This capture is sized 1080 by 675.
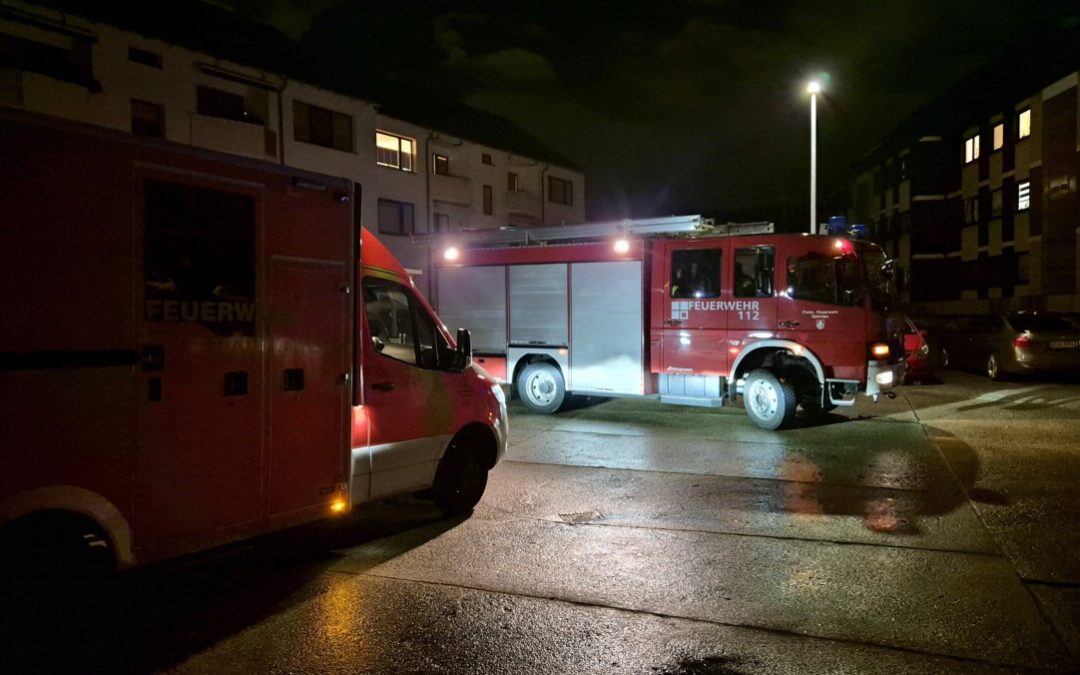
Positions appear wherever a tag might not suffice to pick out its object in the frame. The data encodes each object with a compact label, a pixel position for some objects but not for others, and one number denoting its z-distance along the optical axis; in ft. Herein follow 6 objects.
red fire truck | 35.53
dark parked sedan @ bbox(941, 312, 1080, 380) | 52.21
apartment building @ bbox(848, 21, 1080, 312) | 95.76
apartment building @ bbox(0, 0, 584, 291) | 70.08
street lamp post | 68.39
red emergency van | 12.60
